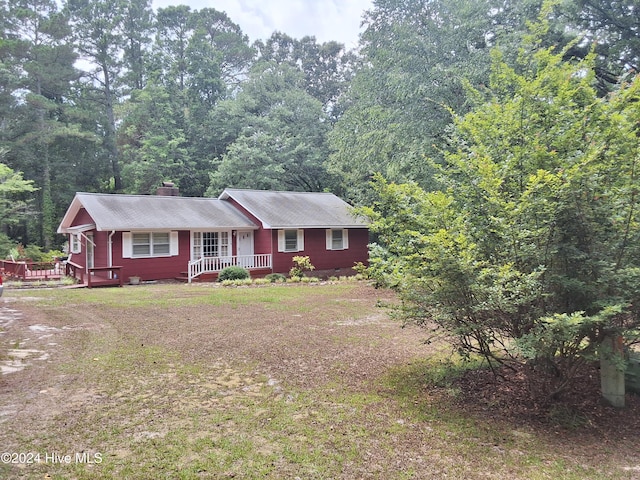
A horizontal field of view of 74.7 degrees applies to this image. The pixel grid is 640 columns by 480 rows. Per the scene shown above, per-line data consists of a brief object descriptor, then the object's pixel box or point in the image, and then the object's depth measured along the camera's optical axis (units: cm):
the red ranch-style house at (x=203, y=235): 1627
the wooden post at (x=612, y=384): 424
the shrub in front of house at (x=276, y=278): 1740
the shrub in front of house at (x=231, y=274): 1672
